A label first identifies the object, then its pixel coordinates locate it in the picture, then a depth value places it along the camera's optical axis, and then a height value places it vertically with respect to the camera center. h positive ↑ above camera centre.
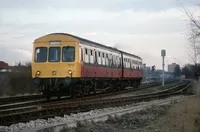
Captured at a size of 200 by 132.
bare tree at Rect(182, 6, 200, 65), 21.67 +2.62
